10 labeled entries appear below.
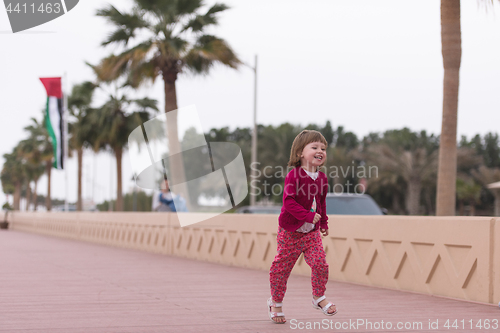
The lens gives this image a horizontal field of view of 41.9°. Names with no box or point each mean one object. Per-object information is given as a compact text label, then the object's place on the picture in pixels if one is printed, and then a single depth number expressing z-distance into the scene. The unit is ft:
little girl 18.16
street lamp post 98.69
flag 89.66
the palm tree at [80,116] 120.57
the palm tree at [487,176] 180.45
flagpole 90.89
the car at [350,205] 45.32
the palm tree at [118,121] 117.60
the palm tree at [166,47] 73.26
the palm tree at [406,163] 153.17
